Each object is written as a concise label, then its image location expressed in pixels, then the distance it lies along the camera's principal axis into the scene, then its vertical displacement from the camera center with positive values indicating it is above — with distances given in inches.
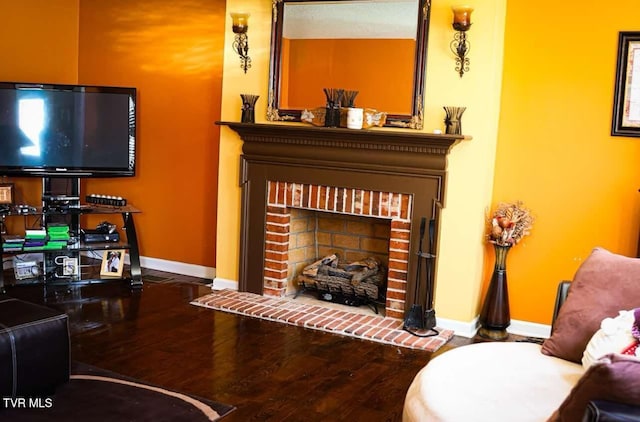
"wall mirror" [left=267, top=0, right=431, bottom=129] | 164.7 +25.1
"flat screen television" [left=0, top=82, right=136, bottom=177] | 189.5 +2.0
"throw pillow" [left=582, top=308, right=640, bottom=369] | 84.5 -22.2
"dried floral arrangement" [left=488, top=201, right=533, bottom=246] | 159.6 -15.3
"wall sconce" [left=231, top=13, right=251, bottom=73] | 180.9 +30.1
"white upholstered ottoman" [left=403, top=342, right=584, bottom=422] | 77.4 -28.6
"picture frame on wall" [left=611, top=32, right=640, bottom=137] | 151.3 +18.0
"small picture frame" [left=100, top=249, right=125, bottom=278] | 196.5 -36.6
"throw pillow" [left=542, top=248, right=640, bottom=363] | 94.3 -19.5
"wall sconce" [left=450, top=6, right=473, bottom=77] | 153.2 +28.6
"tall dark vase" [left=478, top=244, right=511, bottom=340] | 163.0 -34.6
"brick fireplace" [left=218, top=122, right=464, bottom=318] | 164.9 -8.9
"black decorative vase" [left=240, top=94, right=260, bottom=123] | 182.9 +10.9
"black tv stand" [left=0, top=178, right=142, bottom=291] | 190.5 -26.4
